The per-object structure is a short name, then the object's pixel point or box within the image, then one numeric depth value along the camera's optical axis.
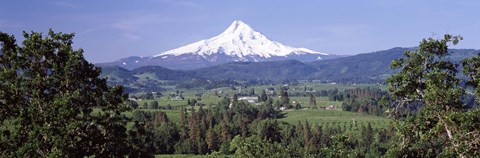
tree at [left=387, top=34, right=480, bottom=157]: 20.88
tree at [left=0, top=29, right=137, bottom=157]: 22.88
